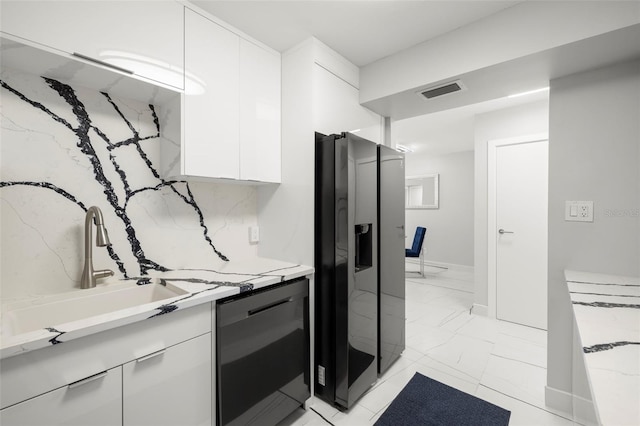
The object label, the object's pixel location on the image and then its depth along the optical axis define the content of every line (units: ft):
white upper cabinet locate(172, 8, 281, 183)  5.23
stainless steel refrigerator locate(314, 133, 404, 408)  5.74
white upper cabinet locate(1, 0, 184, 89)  3.68
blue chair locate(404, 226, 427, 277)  17.63
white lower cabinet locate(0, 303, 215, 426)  2.85
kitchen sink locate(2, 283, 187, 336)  3.77
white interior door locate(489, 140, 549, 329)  9.95
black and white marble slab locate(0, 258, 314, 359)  2.86
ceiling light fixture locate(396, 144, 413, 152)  17.15
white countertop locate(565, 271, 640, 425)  1.76
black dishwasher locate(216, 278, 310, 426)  4.42
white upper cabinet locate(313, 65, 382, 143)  6.36
